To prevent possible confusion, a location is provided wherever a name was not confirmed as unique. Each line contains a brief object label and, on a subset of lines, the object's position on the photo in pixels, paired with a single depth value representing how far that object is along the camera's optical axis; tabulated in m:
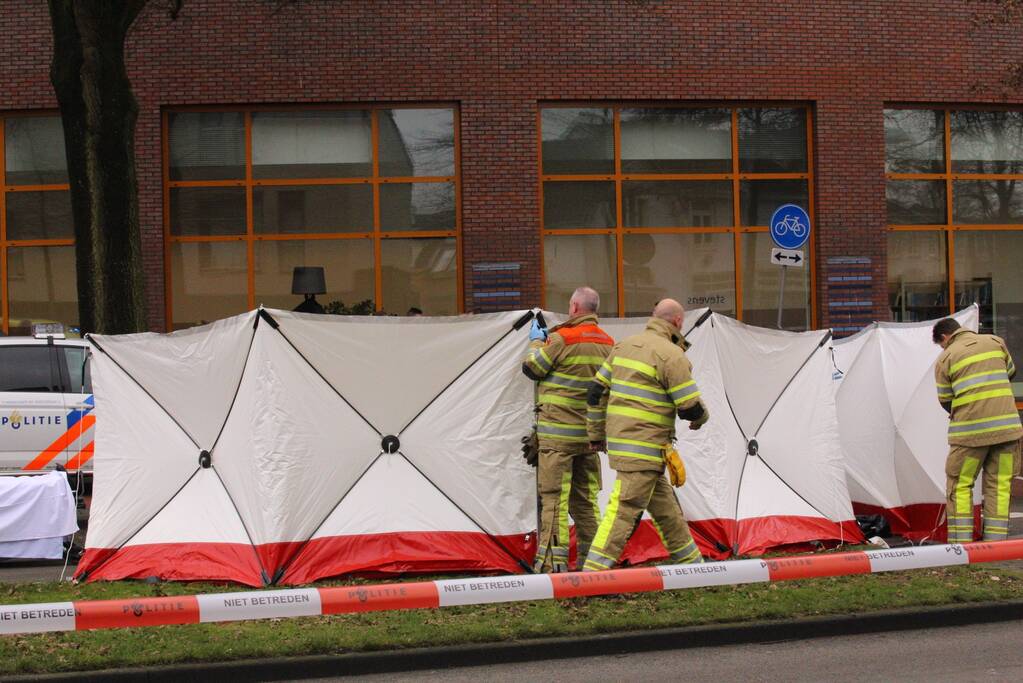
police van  13.32
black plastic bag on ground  11.17
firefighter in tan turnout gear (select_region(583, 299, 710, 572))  8.05
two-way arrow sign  14.19
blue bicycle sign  14.60
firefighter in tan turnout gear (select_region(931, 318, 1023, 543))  9.87
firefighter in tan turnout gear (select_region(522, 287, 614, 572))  8.80
